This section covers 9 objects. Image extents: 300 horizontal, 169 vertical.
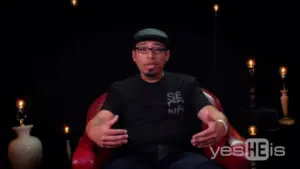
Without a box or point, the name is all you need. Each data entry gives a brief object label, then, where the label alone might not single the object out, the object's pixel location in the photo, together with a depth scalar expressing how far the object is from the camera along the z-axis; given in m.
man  2.14
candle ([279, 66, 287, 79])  3.57
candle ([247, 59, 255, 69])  3.45
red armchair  2.10
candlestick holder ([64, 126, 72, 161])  3.13
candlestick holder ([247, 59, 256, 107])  3.46
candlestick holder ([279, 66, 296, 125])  3.56
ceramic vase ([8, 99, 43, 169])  2.77
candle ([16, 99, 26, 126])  2.94
